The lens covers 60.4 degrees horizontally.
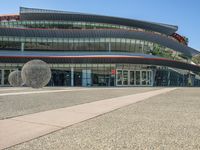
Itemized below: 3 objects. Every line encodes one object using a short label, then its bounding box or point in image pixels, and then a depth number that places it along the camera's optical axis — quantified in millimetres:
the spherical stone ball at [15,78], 24490
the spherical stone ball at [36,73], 18066
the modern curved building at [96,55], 31061
